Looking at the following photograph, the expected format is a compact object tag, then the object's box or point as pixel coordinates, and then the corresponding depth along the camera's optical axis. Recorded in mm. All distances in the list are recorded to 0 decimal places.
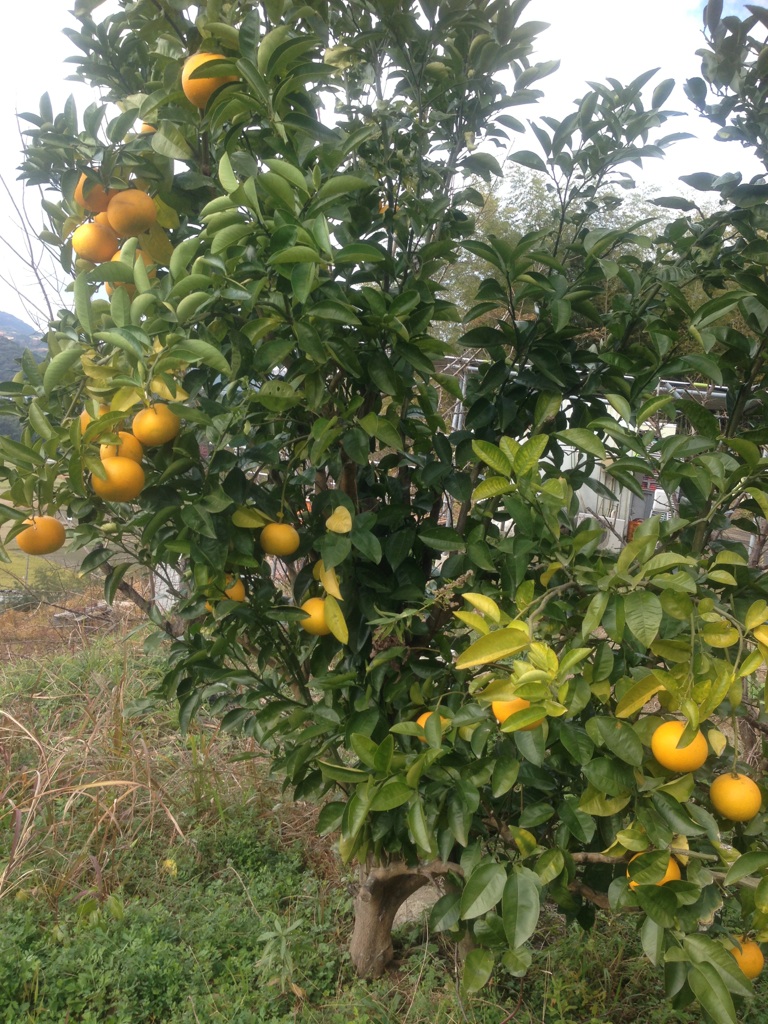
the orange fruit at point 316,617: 1154
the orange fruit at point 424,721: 1071
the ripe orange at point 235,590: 1182
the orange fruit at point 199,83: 1029
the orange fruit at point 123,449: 967
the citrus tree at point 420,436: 915
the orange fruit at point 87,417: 1007
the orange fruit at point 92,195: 1115
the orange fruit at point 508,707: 892
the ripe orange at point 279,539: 1123
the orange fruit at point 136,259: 1050
